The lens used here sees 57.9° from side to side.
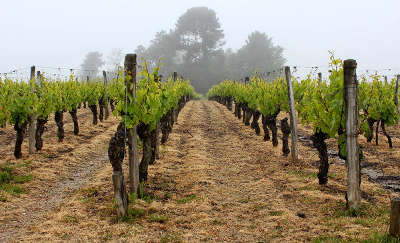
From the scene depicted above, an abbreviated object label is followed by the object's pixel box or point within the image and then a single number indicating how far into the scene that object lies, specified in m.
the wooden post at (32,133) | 11.68
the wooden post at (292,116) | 10.98
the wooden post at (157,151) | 11.56
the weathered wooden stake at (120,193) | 6.36
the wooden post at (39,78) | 12.68
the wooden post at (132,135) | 7.55
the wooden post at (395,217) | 5.00
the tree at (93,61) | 128.50
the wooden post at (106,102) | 21.04
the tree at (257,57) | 73.50
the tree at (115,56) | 158.68
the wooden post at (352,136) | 6.51
